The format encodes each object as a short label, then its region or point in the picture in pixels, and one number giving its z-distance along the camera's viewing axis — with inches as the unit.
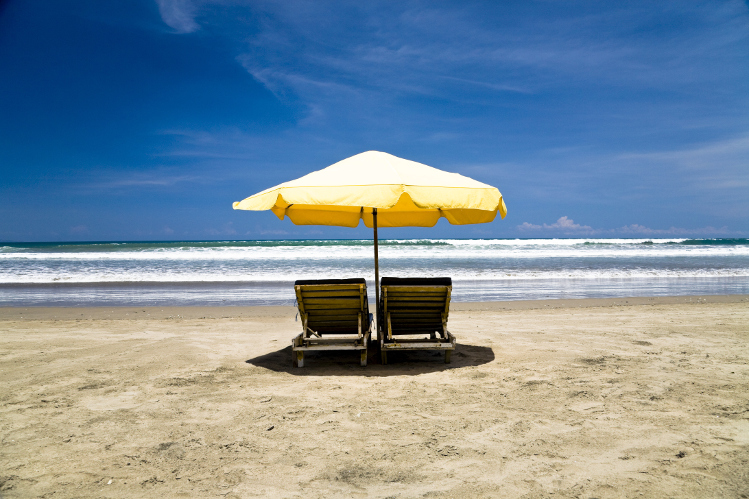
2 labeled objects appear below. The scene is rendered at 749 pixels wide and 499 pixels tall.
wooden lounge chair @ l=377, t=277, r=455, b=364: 204.7
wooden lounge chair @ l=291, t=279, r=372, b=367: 202.1
